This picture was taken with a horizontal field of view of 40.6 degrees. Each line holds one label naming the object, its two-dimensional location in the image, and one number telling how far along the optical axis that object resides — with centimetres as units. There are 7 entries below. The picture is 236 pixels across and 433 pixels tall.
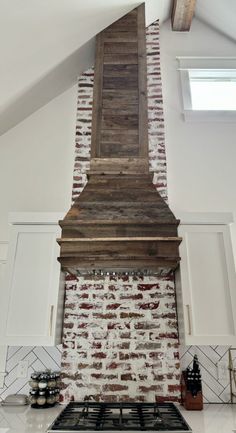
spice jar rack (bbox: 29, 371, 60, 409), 218
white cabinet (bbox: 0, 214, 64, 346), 216
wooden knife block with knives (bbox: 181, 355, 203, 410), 214
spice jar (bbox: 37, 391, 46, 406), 217
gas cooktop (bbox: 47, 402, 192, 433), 164
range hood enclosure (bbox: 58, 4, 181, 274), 190
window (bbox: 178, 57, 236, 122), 331
